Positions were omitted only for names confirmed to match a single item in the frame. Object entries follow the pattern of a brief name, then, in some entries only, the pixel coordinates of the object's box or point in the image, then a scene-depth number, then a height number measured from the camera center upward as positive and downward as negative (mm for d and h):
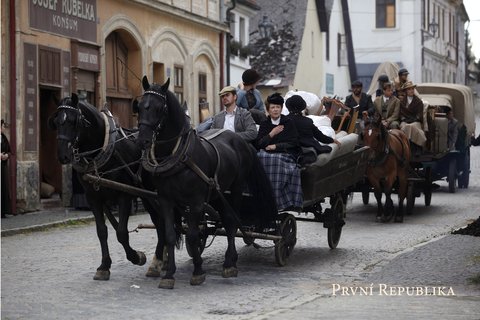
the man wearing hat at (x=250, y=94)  14787 +643
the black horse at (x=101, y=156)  11750 -121
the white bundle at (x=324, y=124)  14648 +253
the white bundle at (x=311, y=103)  15984 +562
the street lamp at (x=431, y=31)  61981 +6166
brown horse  18672 -297
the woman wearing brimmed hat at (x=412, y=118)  20172 +449
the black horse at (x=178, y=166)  11383 -220
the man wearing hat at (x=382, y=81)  20670 +1111
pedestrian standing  19783 -606
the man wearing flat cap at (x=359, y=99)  19438 +748
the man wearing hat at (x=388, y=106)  20219 +653
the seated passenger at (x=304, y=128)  13508 +185
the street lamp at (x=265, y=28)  44156 +4475
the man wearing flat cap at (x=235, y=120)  13297 +280
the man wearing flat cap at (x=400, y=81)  20483 +1106
